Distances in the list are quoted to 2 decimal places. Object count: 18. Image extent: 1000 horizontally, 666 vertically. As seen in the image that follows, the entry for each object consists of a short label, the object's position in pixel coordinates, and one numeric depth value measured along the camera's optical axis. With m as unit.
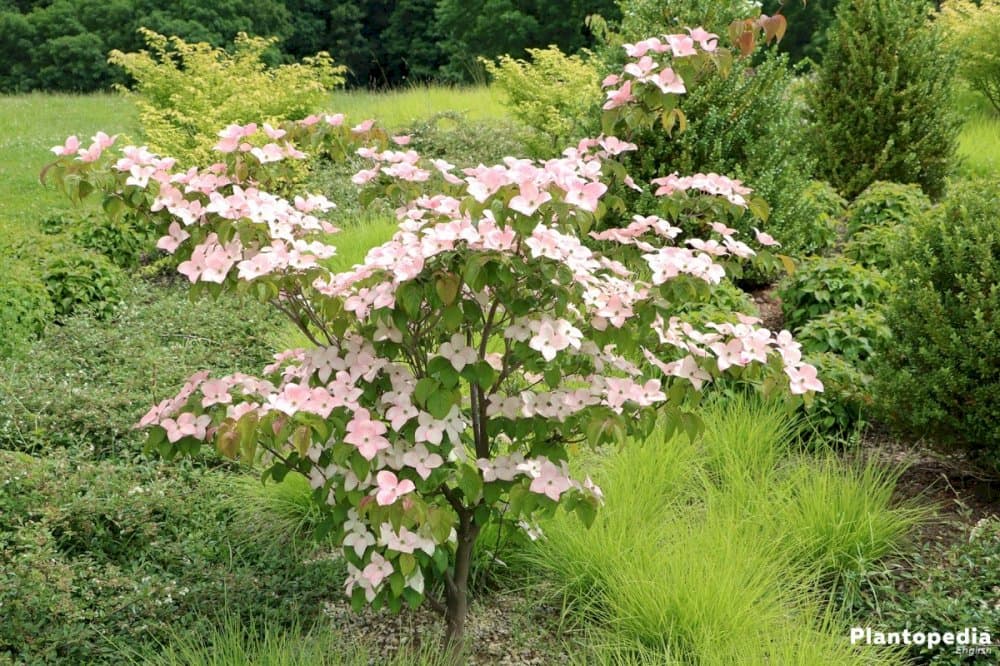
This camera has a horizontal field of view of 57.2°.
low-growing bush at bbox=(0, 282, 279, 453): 3.84
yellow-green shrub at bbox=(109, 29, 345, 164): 7.79
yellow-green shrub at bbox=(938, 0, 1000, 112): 9.72
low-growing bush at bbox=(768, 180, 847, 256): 4.95
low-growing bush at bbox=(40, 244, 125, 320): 5.59
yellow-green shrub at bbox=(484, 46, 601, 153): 8.29
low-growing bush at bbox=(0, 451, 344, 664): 2.67
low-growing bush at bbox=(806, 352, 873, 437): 3.68
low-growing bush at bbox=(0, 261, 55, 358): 4.80
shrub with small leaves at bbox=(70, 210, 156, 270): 6.49
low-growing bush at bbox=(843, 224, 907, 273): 5.00
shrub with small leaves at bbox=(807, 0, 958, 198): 6.45
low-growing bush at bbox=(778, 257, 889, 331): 4.43
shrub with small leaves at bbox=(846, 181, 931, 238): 5.52
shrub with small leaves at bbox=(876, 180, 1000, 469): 3.14
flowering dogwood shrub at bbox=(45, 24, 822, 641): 1.99
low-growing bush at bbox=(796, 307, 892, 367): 3.97
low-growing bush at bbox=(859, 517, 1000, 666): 2.58
